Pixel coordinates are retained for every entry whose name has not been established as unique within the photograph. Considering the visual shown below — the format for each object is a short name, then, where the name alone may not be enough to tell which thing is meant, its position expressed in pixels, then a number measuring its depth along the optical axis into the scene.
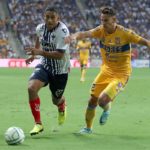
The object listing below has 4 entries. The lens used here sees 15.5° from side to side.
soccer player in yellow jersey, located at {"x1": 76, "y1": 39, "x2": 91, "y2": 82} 28.67
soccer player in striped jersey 10.02
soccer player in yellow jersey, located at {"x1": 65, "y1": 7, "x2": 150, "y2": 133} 10.15
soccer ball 8.66
